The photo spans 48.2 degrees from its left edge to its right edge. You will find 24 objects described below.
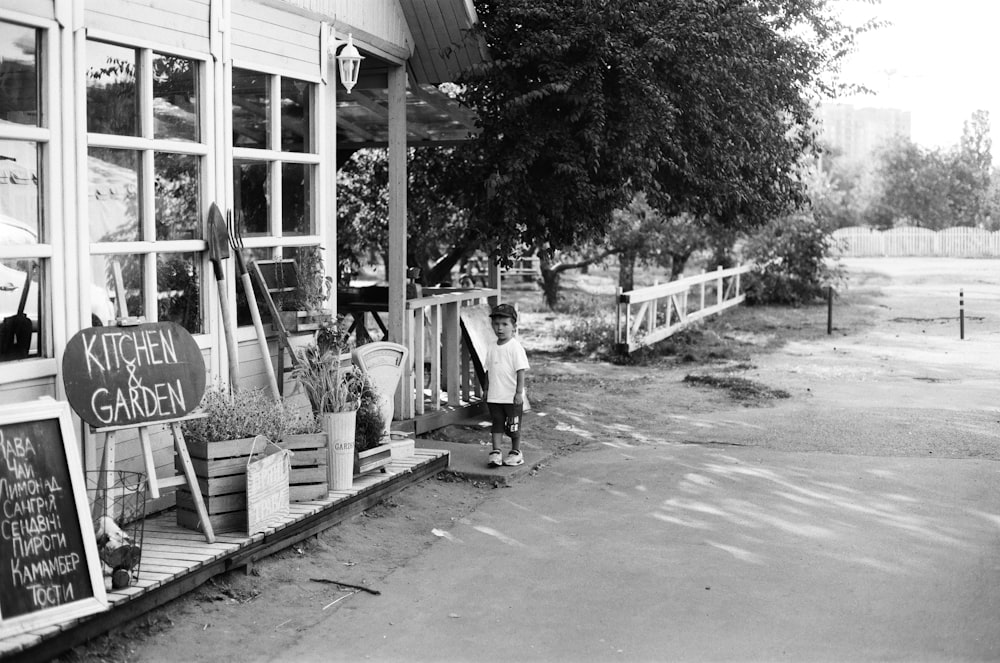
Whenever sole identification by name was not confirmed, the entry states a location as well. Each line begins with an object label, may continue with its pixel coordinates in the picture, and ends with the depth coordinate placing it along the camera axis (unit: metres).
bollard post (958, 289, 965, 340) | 19.14
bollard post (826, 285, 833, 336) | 20.33
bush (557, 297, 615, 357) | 17.06
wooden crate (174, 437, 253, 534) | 5.83
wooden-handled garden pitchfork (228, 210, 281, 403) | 7.06
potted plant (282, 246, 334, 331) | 7.83
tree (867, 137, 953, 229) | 63.81
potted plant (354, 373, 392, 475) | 7.40
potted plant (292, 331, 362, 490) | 6.93
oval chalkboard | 5.28
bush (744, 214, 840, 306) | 25.69
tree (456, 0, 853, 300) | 9.75
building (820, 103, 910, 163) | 176.12
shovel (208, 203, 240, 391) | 6.77
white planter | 6.92
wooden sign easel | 5.32
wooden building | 5.51
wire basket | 4.91
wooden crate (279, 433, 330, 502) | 6.50
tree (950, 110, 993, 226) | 63.91
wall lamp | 8.05
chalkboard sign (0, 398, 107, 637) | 4.43
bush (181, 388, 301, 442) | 6.01
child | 8.67
